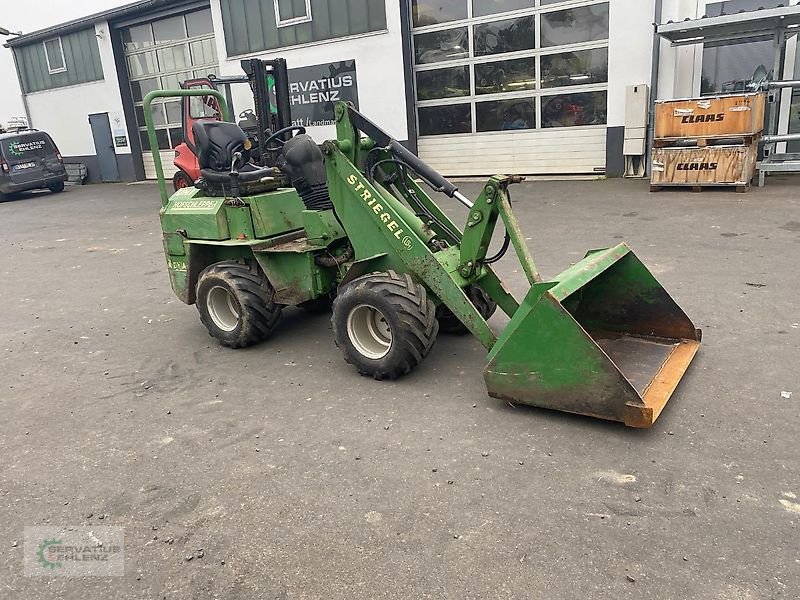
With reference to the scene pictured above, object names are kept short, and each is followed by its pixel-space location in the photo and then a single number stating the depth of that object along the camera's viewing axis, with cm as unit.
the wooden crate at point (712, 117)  1016
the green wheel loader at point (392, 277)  360
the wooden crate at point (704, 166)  1042
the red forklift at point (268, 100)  596
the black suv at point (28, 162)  1800
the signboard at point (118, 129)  2088
